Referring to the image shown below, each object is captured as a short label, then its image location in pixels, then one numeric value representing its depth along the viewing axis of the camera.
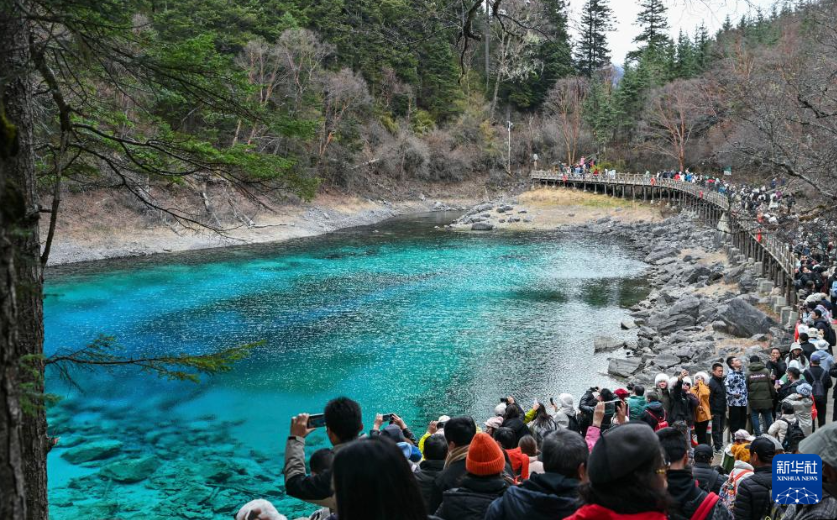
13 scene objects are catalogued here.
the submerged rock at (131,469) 8.78
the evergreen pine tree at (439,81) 47.88
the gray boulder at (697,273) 20.82
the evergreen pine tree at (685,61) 46.91
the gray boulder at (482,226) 36.50
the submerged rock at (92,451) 9.44
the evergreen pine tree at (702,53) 46.78
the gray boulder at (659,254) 26.31
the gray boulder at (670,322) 15.86
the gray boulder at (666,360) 12.92
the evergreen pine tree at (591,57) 56.56
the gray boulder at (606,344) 14.74
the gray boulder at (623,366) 12.83
